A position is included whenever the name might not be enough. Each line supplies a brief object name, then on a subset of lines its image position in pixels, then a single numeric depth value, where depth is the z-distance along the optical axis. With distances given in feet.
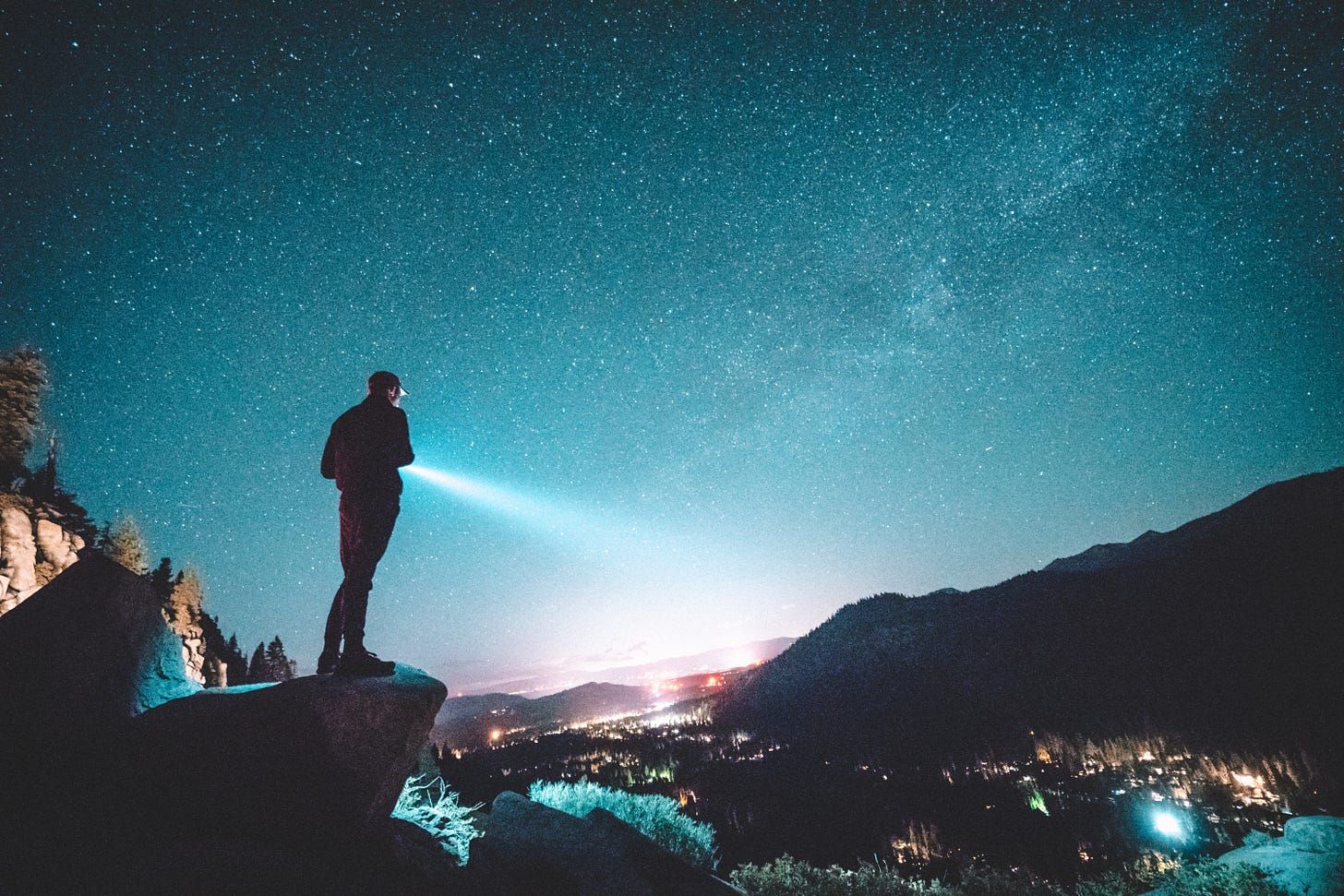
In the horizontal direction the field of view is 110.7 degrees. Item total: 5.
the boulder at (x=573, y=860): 19.10
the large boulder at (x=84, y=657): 14.15
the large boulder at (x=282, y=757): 14.11
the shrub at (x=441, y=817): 22.48
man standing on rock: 18.63
